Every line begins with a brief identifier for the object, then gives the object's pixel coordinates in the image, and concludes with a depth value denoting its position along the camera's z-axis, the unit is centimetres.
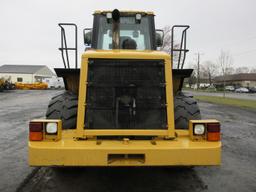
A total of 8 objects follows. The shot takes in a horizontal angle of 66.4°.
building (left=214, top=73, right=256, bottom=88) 6534
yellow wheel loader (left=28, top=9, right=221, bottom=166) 247
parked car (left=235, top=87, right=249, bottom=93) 4421
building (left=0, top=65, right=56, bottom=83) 5574
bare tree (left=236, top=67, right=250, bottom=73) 8643
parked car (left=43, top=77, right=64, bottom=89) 3904
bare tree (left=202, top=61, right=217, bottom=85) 6813
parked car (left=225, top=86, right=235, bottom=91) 5136
